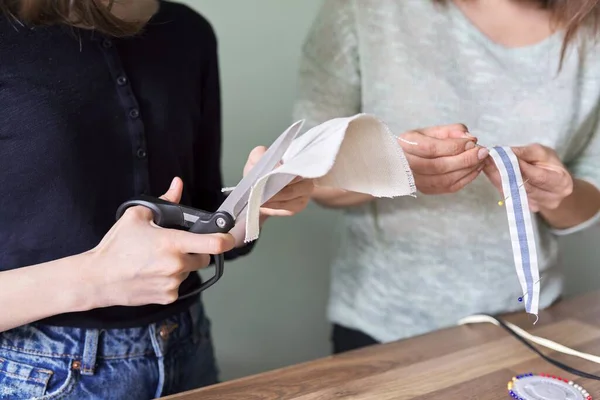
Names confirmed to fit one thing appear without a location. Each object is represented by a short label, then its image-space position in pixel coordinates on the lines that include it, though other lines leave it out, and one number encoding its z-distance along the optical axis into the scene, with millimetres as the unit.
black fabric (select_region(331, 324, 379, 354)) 882
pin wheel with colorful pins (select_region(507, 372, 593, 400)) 600
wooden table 603
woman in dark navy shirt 526
